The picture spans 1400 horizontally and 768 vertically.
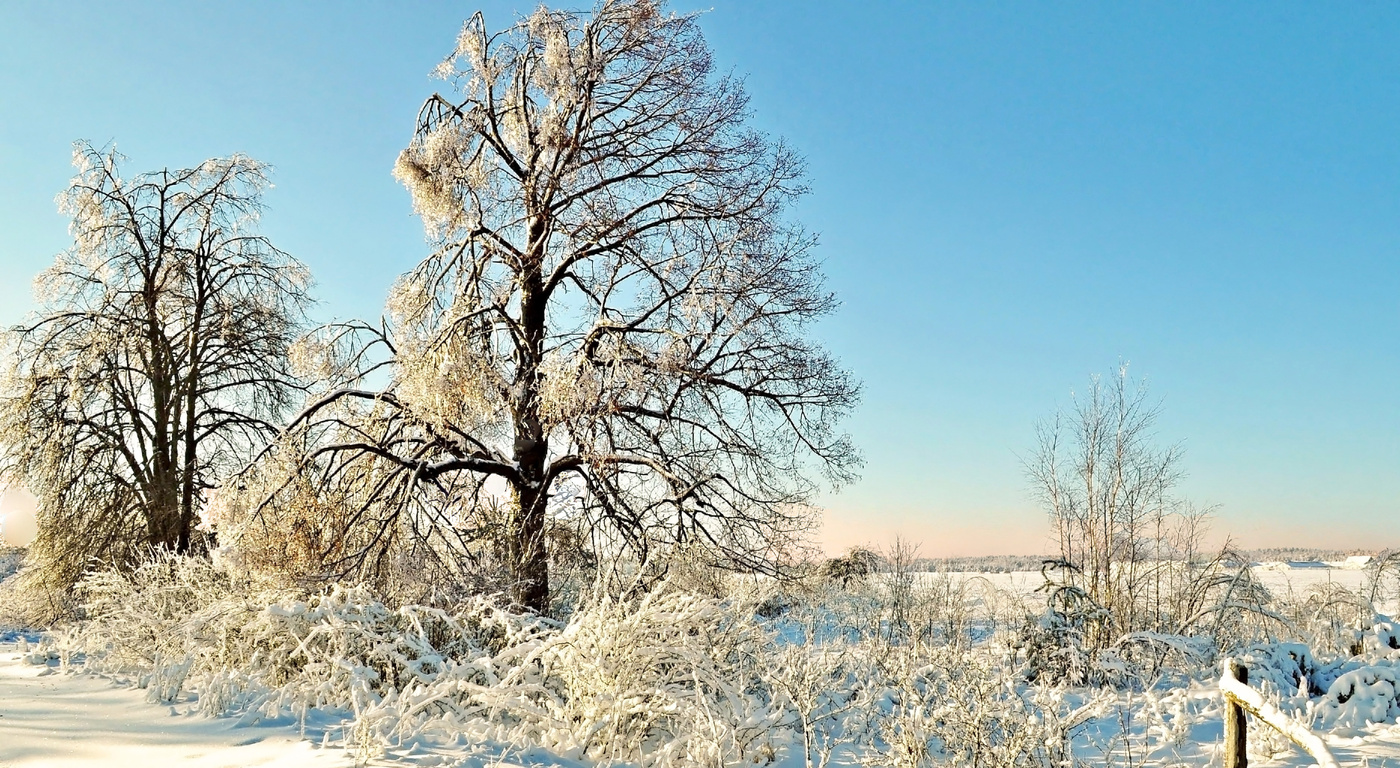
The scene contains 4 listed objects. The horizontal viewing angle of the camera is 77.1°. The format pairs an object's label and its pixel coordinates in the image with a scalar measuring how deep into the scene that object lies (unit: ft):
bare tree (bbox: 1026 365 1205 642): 36.40
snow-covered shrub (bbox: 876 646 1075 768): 15.52
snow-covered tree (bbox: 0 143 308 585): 49.19
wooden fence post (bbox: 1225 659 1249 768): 12.23
